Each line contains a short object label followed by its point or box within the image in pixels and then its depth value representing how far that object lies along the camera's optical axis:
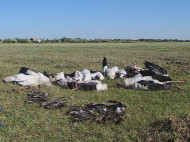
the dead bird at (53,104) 4.83
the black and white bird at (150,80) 6.36
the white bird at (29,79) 6.79
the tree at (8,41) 56.38
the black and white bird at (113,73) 8.00
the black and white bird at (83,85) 6.36
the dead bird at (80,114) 4.20
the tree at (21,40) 59.08
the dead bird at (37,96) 5.30
